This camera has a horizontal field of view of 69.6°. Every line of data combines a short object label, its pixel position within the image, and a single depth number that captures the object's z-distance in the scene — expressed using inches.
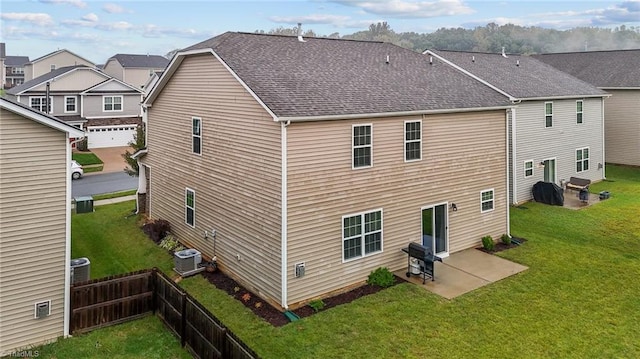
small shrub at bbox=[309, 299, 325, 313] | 446.9
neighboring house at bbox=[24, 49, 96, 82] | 2507.4
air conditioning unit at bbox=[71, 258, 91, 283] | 481.1
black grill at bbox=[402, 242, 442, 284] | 505.7
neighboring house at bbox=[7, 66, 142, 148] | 1589.6
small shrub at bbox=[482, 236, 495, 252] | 615.5
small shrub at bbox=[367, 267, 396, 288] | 501.4
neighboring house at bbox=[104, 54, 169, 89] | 2422.0
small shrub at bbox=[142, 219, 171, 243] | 665.0
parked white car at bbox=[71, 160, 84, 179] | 1190.3
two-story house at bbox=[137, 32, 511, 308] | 460.1
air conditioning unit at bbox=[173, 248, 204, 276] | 535.8
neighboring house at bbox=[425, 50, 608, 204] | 877.8
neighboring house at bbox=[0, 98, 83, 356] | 374.9
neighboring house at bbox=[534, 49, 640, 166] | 1188.5
